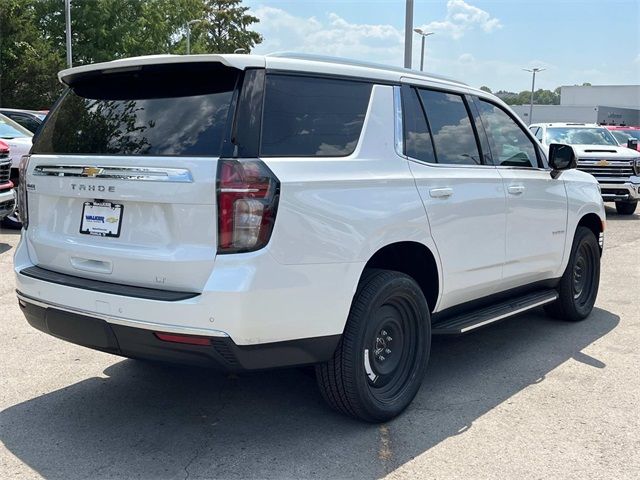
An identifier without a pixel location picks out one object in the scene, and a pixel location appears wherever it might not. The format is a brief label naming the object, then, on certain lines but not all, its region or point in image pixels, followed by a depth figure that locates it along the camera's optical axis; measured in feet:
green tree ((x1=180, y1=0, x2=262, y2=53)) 189.78
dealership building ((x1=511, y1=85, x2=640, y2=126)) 239.71
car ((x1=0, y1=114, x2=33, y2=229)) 34.17
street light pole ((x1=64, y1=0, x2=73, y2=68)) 98.91
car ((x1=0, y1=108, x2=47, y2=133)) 48.11
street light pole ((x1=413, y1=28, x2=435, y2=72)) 97.02
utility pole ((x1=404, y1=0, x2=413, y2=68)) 49.01
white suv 10.12
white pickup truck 45.57
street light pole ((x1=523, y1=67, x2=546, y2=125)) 215.31
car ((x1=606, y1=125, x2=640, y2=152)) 69.09
